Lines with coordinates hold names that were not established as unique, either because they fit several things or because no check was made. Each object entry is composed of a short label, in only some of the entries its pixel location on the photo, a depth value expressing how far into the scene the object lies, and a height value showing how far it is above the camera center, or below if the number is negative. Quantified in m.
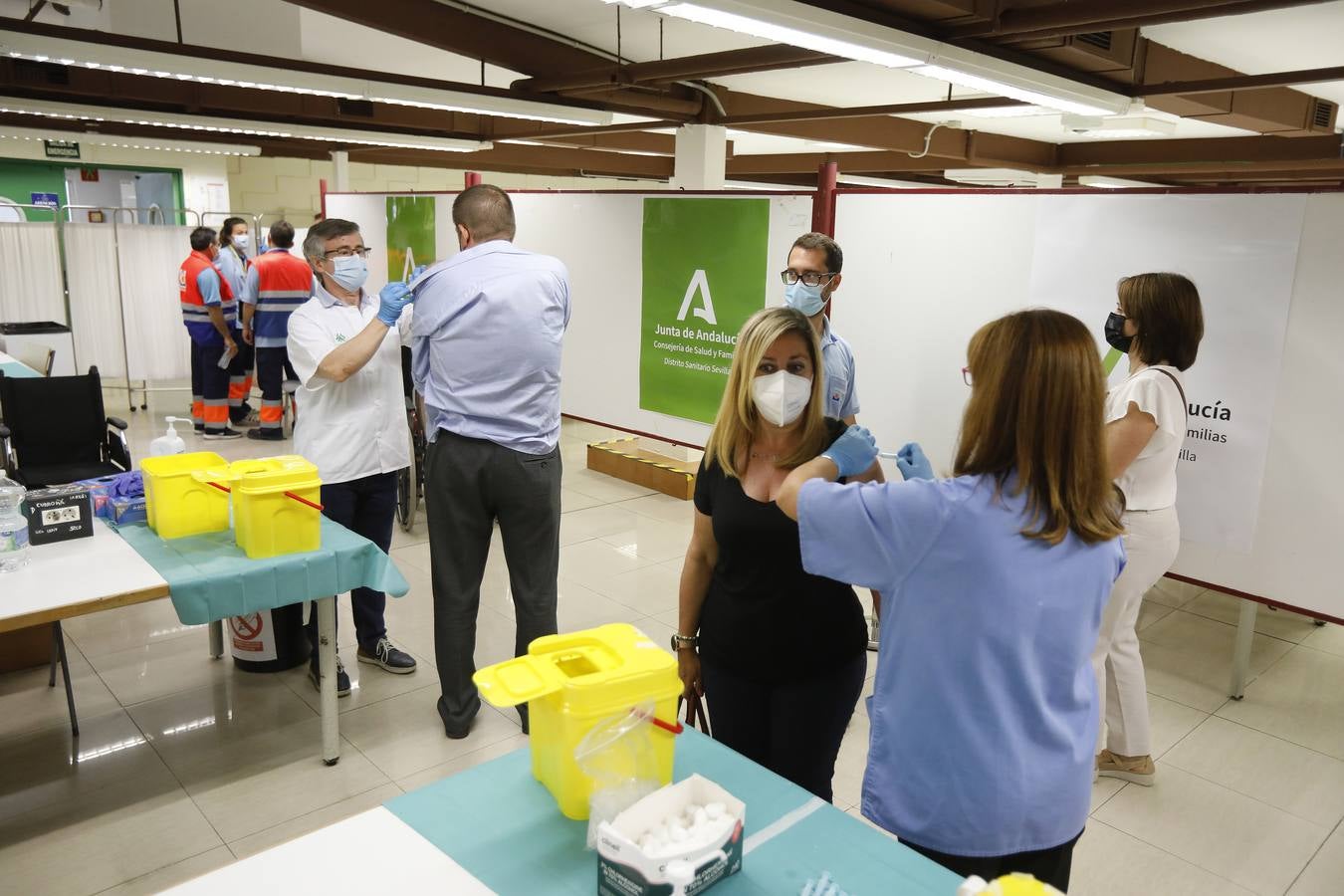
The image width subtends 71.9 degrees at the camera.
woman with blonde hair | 1.93 -0.69
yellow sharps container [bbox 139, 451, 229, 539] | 2.85 -0.80
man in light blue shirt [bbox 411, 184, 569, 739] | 2.89 -0.51
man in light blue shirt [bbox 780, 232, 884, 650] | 3.12 -0.10
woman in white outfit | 2.72 -0.47
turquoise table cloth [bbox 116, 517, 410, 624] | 2.55 -0.94
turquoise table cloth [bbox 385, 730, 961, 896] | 1.39 -0.92
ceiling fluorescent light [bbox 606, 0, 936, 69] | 2.80 +0.73
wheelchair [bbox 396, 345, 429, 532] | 5.47 -1.36
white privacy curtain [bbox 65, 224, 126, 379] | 8.34 -0.54
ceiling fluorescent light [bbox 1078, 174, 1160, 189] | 10.27 +0.95
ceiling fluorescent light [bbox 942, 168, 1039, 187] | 9.59 +0.92
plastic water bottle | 2.56 -0.82
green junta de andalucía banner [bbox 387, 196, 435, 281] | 6.32 +0.08
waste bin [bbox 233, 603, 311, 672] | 3.57 -1.52
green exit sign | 10.84 +0.99
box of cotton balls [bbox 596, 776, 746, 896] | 1.25 -0.82
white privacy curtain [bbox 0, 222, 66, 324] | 8.12 -0.34
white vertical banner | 2.94 -0.07
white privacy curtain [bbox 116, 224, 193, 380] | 8.63 -0.54
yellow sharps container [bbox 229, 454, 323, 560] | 2.68 -0.76
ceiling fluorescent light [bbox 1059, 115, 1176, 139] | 5.36 +0.89
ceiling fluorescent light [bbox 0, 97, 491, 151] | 6.07 +0.82
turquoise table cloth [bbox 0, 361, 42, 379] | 5.43 -0.79
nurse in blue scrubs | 1.36 -0.49
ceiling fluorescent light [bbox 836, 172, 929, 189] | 12.15 +1.04
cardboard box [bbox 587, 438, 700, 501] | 6.41 -1.51
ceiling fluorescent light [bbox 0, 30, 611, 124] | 3.88 +0.79
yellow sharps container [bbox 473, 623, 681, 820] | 1.40 -0.65
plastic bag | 1.42 -0.79
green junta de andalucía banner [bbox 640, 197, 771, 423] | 3.98 -0.17
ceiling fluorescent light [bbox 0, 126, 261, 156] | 8.33 +0.86
